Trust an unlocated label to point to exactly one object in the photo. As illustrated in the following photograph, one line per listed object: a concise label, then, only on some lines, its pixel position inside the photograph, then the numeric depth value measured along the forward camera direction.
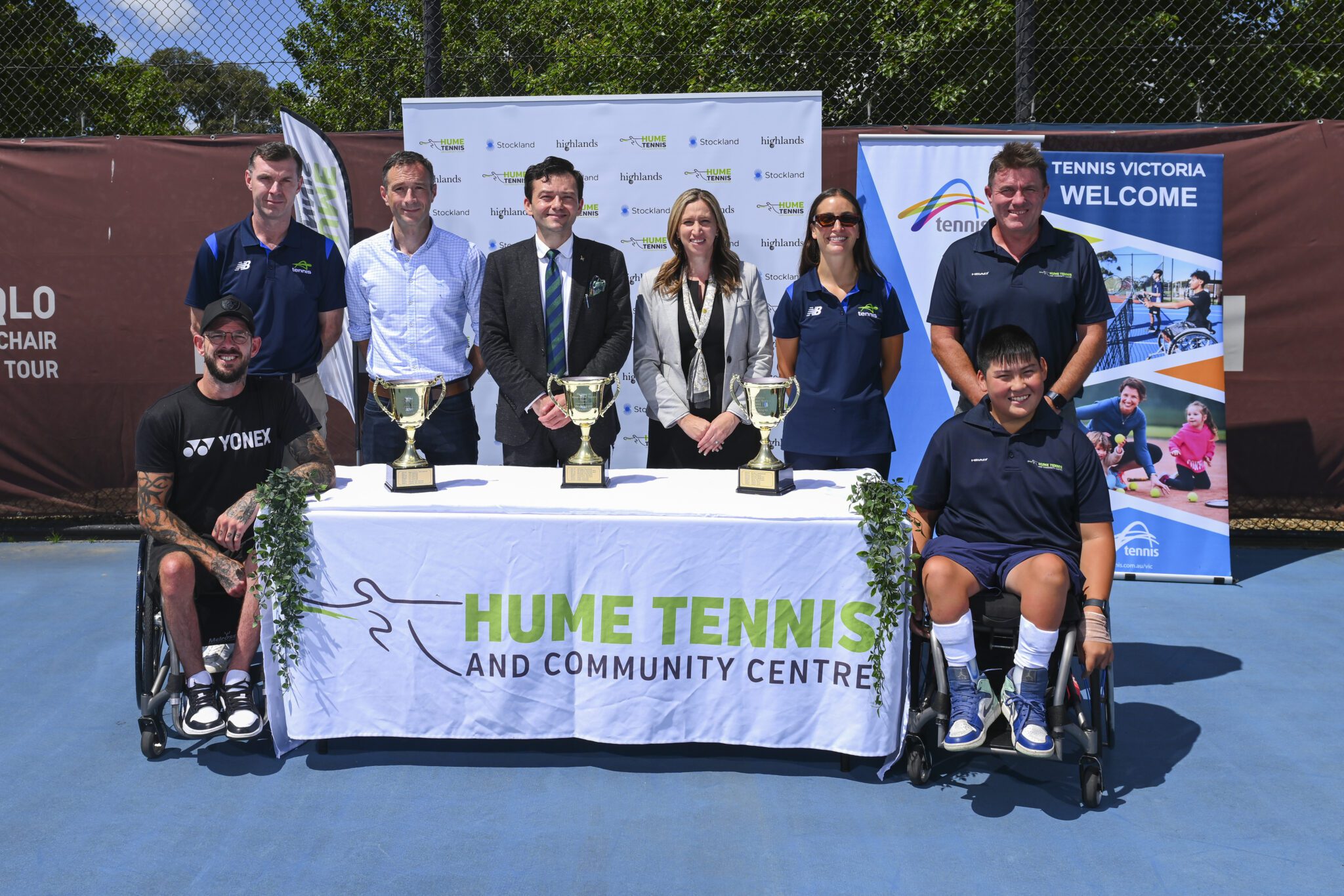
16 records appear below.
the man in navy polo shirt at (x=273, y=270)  4.09
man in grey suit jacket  4.05
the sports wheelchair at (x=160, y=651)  3.38
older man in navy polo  3.66
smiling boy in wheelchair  3.05
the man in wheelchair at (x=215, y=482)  3.37
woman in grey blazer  4.03
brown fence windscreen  5.83
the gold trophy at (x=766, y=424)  3.42
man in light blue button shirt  4.12
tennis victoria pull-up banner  5.35
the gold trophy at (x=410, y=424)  3.47
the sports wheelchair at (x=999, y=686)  3.06
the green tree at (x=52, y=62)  7.58
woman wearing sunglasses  3.92
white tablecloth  3.24
